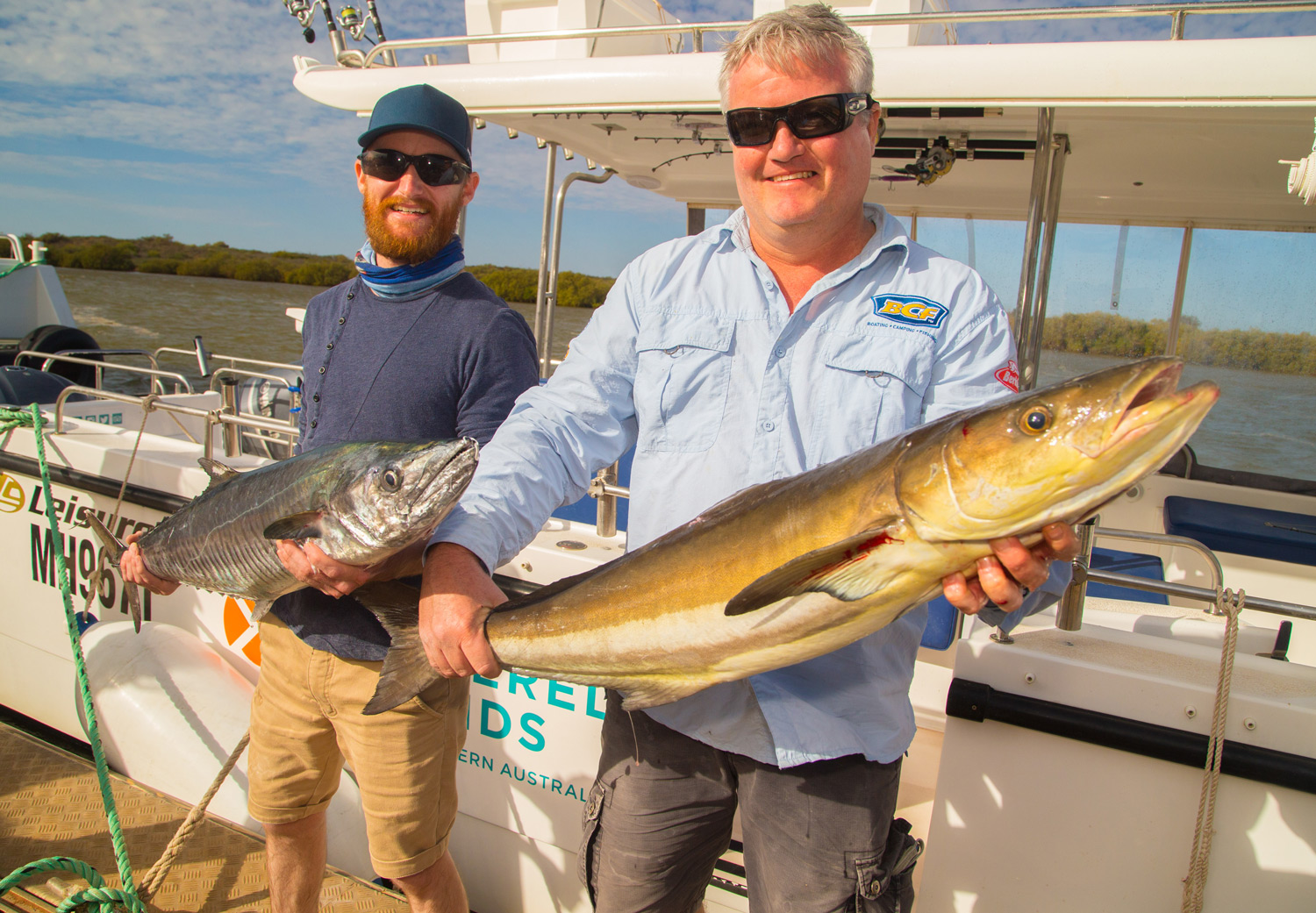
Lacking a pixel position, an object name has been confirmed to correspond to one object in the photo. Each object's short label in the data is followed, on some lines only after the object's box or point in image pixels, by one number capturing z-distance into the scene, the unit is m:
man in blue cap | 2.38
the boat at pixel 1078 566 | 2.23
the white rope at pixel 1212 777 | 2.08
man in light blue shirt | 1.72
